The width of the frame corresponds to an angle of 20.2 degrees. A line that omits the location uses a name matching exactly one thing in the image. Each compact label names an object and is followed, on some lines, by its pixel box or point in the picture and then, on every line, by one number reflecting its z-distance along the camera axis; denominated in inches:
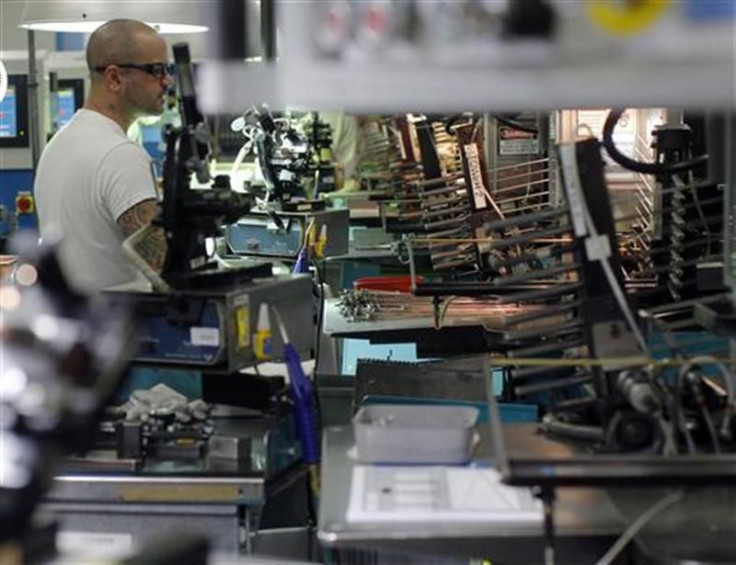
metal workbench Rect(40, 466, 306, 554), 153.4
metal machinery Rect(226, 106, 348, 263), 341.5
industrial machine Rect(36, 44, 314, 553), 154.5
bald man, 211.5
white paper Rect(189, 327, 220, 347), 163.9
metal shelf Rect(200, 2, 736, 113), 95.5
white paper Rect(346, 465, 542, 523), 132.9
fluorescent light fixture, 241.9
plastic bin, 150.8
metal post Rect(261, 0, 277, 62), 139.3
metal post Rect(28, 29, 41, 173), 431.3
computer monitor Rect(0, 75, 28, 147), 453.1
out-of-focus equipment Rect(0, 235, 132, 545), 98.9
